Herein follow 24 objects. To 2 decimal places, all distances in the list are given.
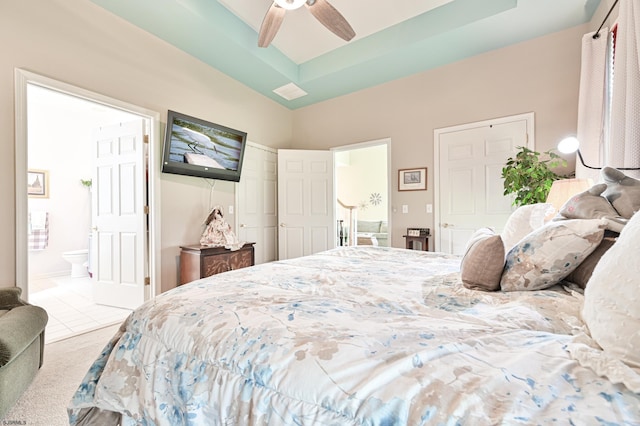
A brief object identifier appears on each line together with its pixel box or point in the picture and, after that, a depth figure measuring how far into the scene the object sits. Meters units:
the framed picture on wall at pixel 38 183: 4.82
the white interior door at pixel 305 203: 4.46
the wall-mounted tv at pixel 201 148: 3.07
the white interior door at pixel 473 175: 3.26
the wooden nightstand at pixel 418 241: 3.62
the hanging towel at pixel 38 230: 4.79
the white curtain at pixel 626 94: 1.58
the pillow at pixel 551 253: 1.00
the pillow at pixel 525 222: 1.53
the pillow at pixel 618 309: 0.54
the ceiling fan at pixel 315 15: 2.24
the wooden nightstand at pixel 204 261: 2.99
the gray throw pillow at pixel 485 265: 1.13
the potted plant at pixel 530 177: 2.70
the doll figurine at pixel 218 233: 3.33
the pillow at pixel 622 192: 1.09
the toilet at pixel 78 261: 4.82
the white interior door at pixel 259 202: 4.09
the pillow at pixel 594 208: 1.00
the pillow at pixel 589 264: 1.01
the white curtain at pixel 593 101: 2.26
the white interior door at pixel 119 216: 3.09
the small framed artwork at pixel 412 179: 3.77
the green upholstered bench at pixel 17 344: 1.42
